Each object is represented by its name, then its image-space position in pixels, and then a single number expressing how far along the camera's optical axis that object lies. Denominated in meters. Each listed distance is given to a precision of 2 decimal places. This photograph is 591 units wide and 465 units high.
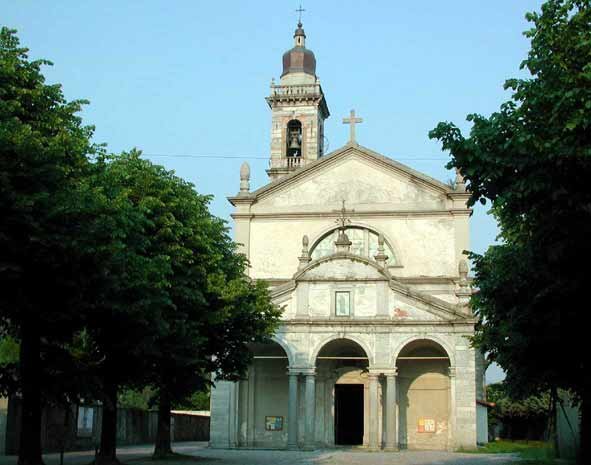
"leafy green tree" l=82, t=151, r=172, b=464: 15.56
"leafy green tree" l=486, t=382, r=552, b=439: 47.72
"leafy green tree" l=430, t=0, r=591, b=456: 11.47
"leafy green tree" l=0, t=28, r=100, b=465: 13.83
